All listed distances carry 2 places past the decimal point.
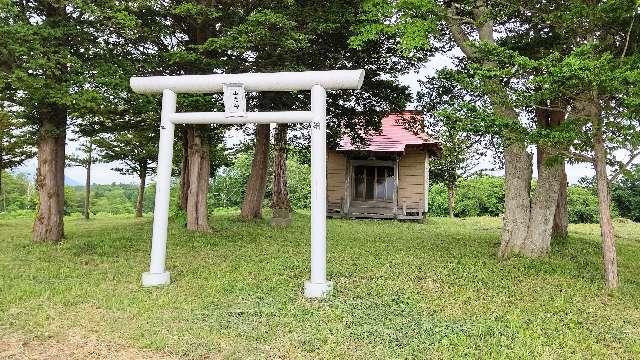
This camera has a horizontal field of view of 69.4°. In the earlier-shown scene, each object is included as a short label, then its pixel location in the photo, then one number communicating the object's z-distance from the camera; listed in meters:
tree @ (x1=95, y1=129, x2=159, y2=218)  19.44
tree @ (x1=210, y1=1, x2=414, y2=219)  9.98
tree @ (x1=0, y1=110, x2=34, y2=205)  16.31
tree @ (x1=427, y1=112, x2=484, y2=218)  23.19
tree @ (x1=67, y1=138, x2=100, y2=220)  22.22
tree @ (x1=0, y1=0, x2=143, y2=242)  9.31
